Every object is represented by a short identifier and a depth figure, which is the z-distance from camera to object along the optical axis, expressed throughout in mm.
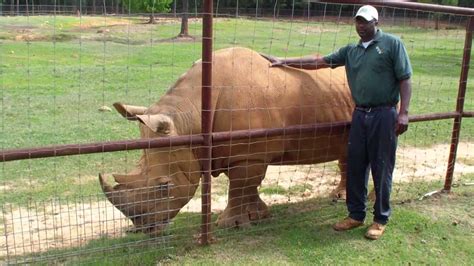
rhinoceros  5273
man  5344
